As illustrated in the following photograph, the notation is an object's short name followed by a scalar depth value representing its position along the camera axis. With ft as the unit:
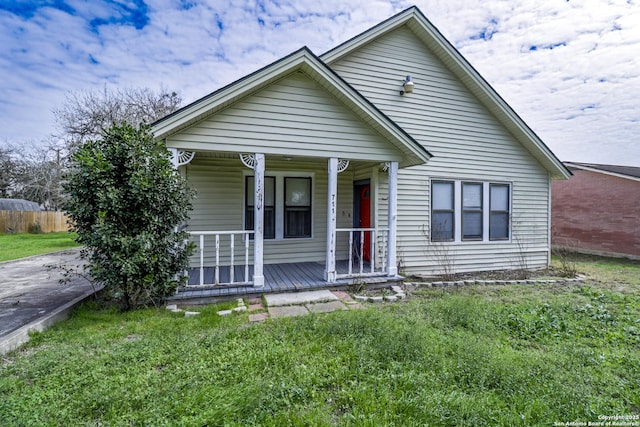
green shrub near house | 14.55
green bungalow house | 19.98
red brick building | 39.83
